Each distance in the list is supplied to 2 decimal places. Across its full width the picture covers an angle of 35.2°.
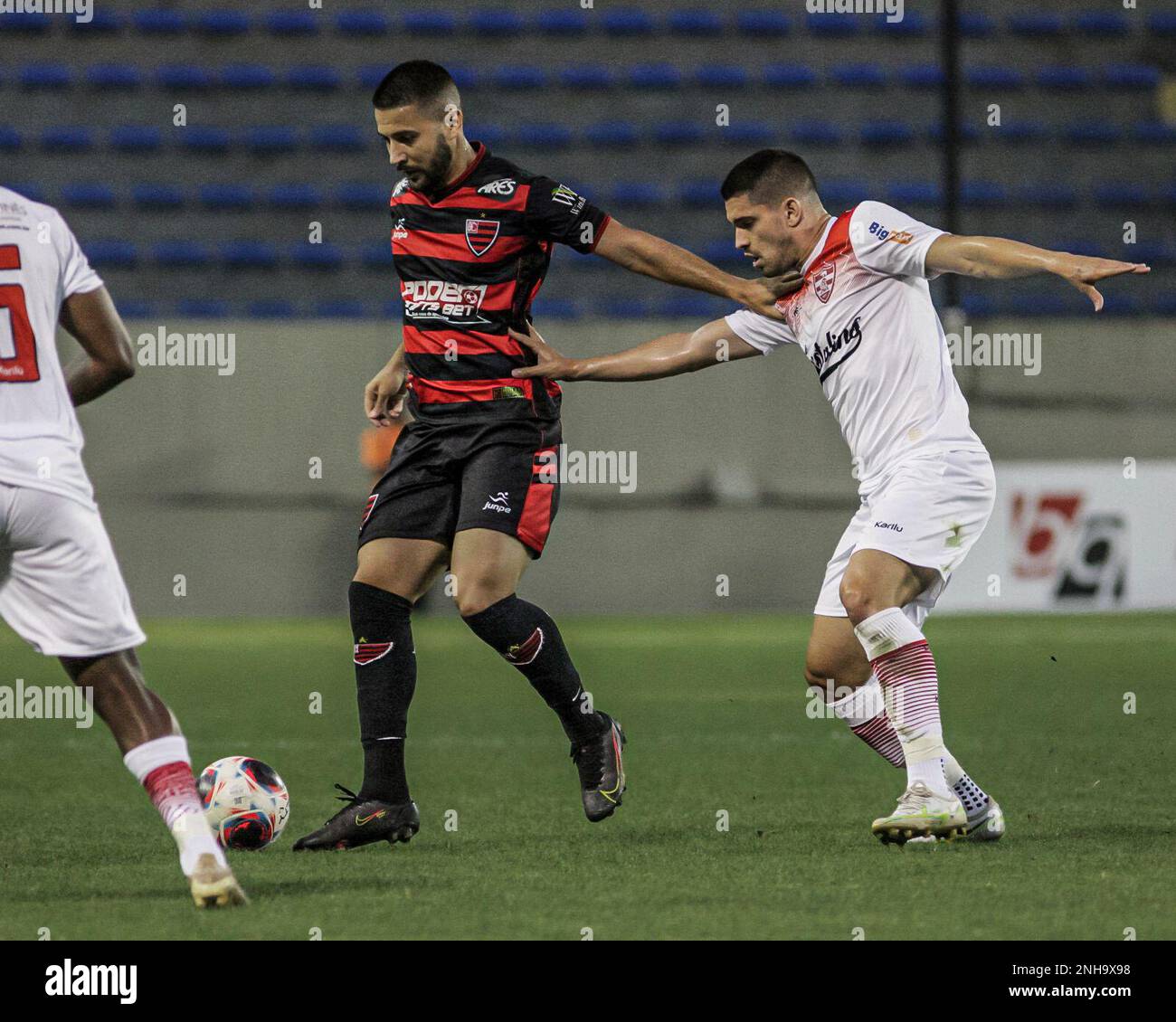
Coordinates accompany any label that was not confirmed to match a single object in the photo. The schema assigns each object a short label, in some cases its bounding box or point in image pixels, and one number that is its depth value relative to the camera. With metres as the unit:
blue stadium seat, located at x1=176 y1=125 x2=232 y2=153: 16.05
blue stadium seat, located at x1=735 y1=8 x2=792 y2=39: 16.67
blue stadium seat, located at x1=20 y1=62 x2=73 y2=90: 16.09
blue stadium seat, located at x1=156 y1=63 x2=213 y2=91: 16.17
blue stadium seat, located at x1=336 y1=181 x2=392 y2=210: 15.87
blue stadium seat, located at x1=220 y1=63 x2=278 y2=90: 16.14
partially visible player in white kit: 3.98
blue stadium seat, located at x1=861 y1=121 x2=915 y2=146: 16.30
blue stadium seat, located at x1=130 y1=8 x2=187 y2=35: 16.33
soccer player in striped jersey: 5.29
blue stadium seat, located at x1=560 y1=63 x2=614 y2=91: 16.42
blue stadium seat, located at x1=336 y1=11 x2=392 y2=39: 16.38
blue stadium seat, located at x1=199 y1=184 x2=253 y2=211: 15.93
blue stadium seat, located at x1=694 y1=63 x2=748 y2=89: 16.44
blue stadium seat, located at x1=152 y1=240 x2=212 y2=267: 15.66
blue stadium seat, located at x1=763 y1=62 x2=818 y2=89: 16.42
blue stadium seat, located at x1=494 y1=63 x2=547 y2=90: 16.27
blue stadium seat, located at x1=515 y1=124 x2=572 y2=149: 16.08
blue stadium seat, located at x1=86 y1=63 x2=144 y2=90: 16.16
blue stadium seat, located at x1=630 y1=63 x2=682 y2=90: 16.44
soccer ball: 4.98
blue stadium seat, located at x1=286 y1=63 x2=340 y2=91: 16.20
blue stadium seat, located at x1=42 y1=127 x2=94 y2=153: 15.95
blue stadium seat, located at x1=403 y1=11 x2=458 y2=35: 16.34
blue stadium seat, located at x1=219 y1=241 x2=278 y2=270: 15.69
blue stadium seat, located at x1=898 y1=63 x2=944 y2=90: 16.50
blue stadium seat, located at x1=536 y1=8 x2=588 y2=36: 16.59
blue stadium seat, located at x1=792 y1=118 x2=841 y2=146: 16.20
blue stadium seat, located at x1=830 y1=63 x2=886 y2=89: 16.50
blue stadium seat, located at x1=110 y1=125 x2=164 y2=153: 16.02
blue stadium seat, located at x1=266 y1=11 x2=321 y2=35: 16.42
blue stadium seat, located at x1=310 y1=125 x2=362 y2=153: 16.02
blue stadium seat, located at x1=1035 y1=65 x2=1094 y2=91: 16.55
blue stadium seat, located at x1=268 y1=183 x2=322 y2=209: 15.89
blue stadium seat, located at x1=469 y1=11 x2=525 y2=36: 16.41
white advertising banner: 13.32
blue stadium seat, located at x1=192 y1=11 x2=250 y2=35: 16.36
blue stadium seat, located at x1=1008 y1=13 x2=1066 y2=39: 16.67
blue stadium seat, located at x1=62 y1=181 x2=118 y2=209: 15.76
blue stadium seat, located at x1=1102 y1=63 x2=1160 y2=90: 16.55
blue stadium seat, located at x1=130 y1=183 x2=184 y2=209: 15.90
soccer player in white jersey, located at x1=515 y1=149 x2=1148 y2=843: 5.03
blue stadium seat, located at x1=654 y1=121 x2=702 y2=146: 16.22
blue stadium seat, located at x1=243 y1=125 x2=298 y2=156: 16.06
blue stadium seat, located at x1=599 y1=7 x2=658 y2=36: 16.62
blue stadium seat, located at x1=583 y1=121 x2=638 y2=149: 16.17
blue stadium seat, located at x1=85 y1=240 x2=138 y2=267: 15.53
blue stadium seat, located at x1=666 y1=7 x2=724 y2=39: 16.62
